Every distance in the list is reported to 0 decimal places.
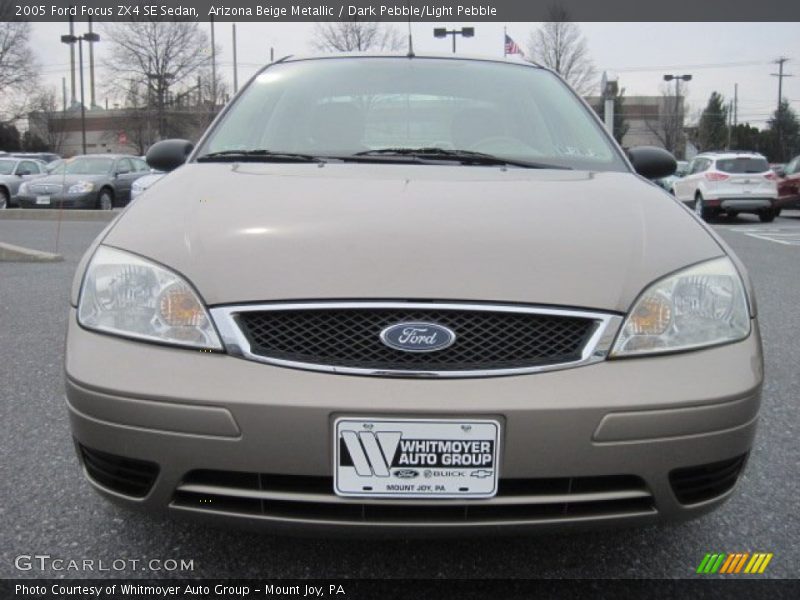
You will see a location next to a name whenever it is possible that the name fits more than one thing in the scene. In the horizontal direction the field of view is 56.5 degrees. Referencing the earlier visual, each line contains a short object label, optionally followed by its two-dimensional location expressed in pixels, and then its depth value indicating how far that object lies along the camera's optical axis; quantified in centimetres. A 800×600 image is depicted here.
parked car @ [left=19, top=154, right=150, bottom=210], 1591
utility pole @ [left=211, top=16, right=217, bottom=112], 4012
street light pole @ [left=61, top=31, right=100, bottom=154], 4966
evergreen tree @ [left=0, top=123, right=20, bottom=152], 5020
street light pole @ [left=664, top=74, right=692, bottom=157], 5909
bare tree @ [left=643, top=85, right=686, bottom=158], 6019
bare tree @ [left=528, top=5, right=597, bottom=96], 3812
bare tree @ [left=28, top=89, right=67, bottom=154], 5412
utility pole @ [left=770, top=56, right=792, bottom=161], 5237
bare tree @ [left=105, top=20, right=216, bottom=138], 4025
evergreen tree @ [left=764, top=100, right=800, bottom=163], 5434
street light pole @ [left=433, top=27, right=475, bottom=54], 3091
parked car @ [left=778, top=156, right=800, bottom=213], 1756
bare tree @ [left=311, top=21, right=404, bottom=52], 3366
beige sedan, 154
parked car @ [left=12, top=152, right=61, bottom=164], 3028
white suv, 1641
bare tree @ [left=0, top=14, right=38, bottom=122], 4309
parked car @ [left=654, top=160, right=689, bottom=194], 2411
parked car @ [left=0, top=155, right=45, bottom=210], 1814
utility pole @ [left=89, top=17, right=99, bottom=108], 5423
